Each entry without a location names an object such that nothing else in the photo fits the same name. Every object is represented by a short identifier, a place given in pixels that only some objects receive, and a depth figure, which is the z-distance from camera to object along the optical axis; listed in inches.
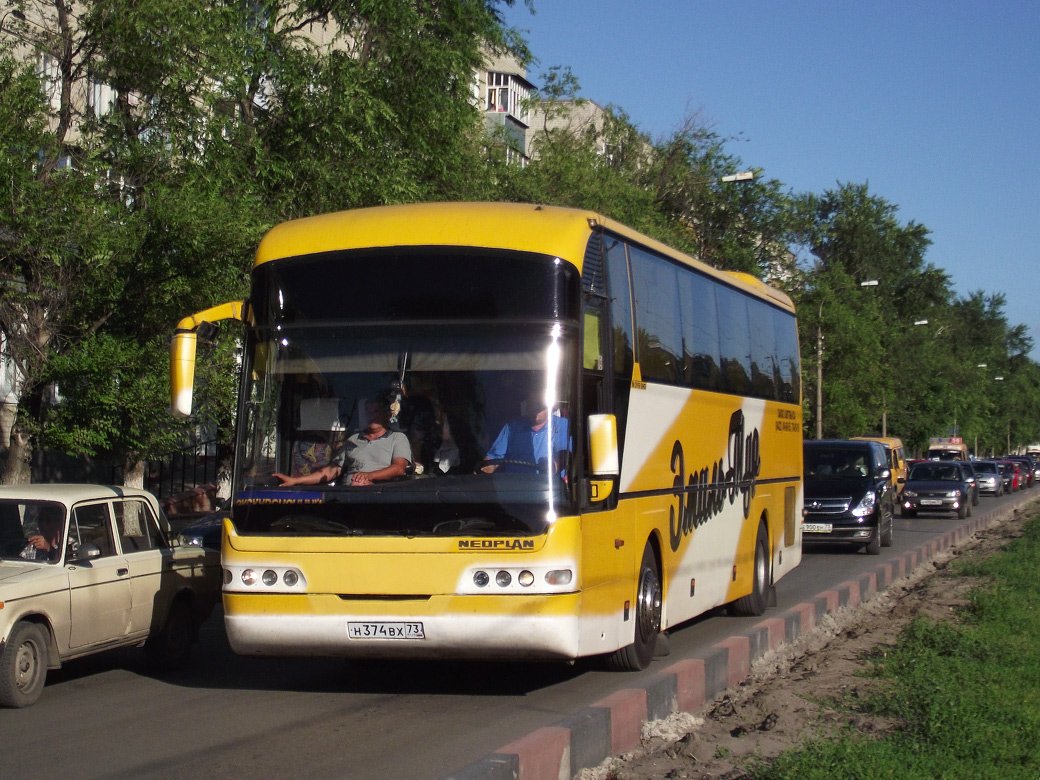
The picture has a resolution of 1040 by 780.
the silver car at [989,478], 2362.2
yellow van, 1633.9
